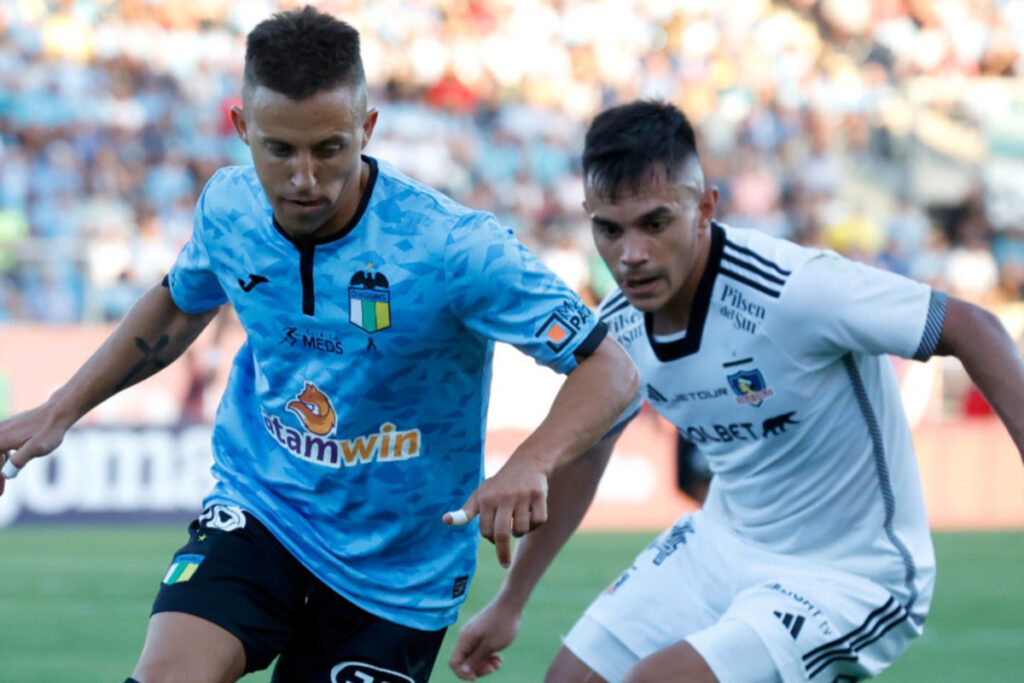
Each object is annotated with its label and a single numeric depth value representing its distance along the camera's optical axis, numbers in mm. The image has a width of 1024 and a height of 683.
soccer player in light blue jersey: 7723
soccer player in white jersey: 8984
